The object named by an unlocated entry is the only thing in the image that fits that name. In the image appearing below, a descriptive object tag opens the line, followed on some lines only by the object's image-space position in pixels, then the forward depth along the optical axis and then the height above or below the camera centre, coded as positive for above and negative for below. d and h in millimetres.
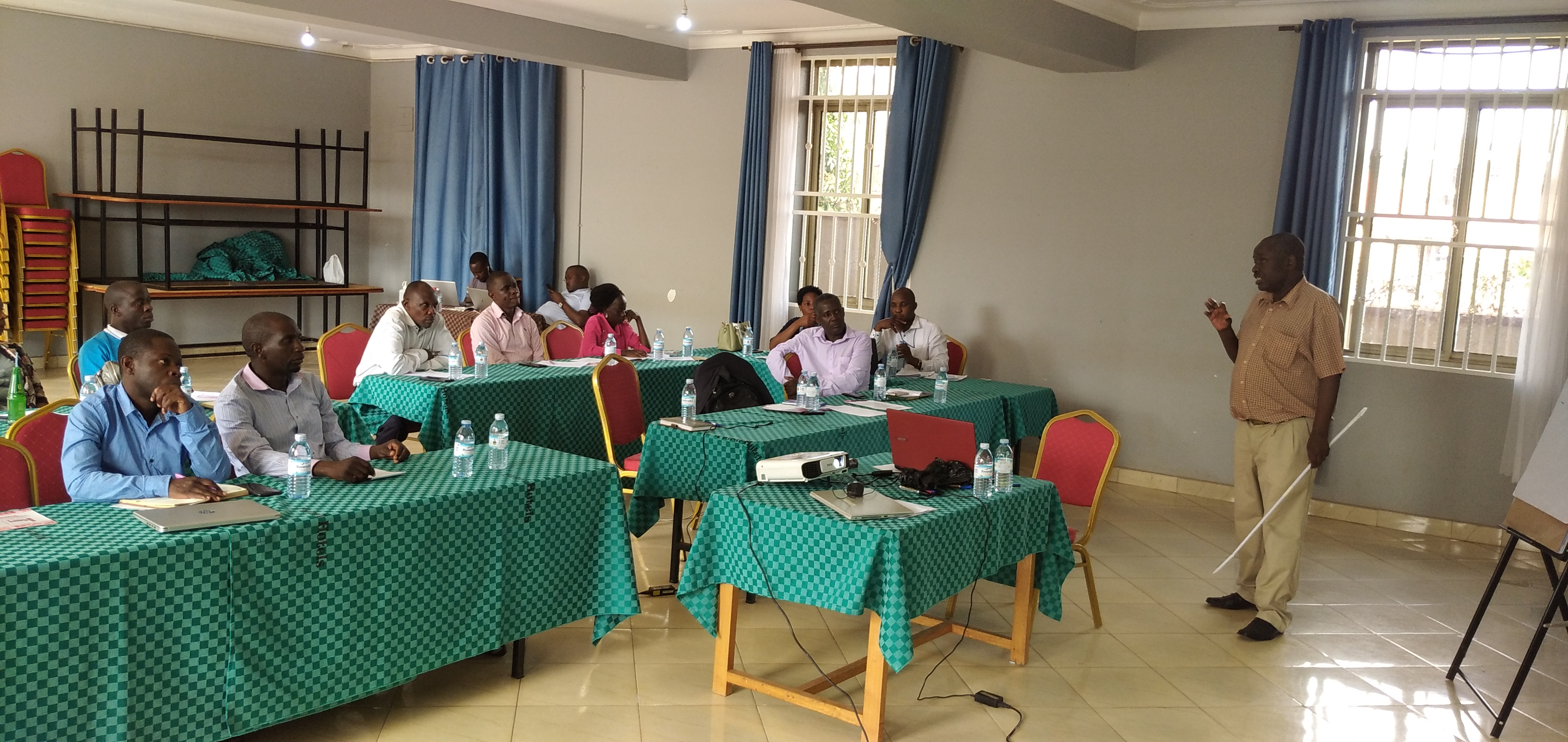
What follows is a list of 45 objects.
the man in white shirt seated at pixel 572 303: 9367 -512
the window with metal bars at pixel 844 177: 8328 +612
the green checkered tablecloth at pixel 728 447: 4457 -793
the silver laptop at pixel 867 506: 3373 -748
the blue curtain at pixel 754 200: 8578 +407
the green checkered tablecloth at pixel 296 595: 2564 -986
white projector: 3723 -694
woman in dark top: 7258 -380
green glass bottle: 4270 -732
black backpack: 5543 -648
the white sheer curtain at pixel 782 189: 8578 +506
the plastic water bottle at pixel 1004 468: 3725 -664
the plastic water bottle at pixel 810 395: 5383 -659
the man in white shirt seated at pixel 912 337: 7137 -465
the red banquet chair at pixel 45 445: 3473 -727
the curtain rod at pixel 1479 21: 6055 +1512
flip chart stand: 3660 -1048
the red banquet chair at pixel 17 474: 3219 -757
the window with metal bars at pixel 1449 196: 6215 +565
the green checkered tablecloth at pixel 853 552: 3244 -887
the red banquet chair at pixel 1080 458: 4449 -741
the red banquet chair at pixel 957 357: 7516 -608
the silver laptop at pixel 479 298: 9594 -520
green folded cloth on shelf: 10359 -358
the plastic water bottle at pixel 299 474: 3238 -711
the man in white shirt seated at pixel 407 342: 5789 -573
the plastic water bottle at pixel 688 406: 4781 -666
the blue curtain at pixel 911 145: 7719 +810
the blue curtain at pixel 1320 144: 6461 +819
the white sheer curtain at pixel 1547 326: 5969 -134
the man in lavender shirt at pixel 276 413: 3508 -611
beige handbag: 8016 -600
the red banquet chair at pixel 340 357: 6172 -709
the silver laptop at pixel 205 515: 2826 -757
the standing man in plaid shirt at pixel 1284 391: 4559 -430
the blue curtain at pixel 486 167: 9891 +628
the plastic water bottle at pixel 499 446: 3768 -702
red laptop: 3799 -592
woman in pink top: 7203 -520
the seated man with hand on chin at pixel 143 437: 3090 -633
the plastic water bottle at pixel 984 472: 3732 -676
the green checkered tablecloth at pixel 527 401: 5367 -823
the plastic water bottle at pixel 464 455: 3618 -703
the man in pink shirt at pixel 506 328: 6773 -546
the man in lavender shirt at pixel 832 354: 6203 -533
